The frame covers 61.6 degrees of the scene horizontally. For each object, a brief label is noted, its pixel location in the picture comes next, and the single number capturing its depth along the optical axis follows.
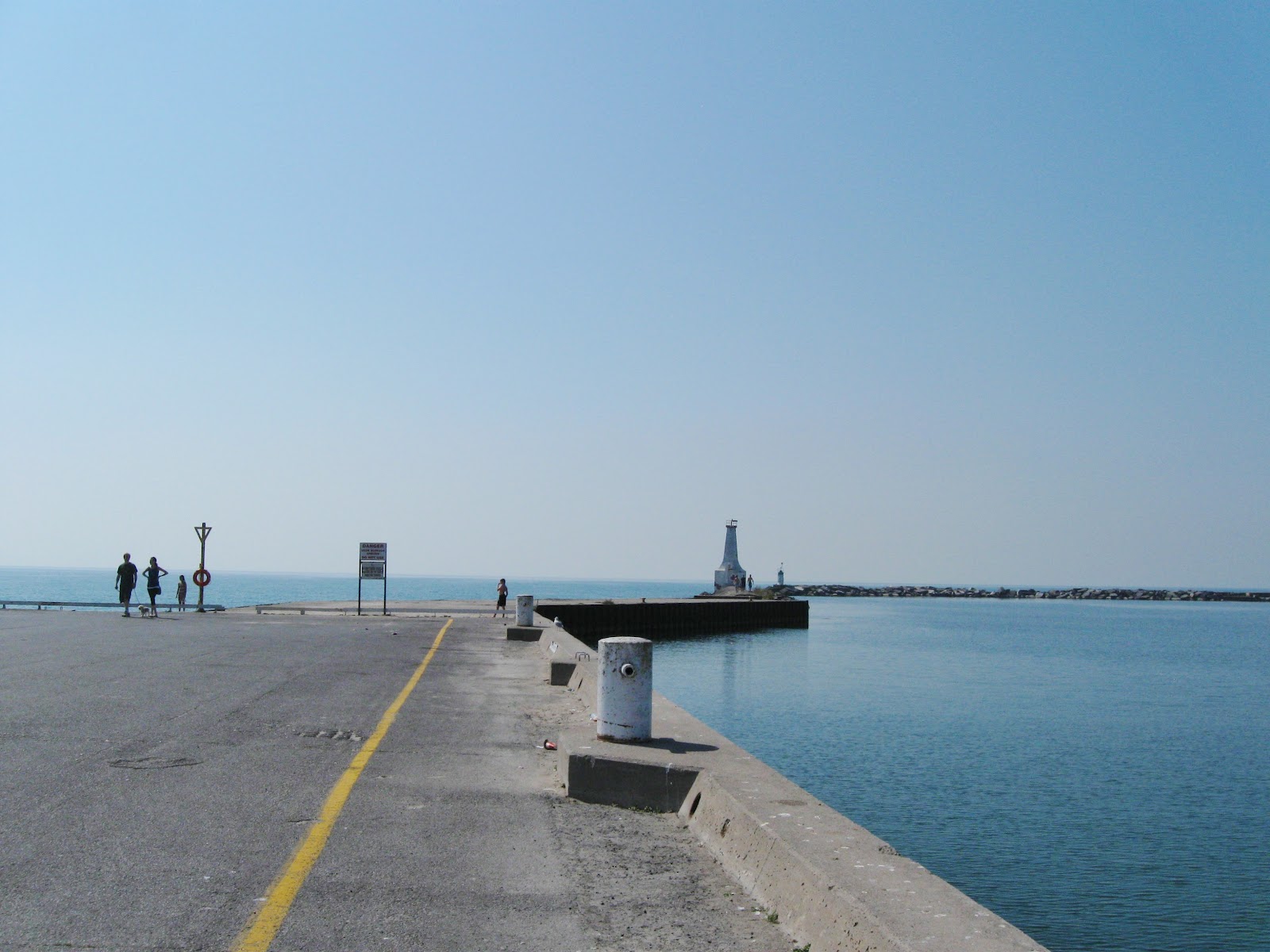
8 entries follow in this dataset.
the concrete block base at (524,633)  25.84
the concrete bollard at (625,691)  8.34
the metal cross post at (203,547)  38.39
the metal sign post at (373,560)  36.75
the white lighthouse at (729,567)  105.50
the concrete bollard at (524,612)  27.45
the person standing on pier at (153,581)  33.66
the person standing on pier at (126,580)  32.88
